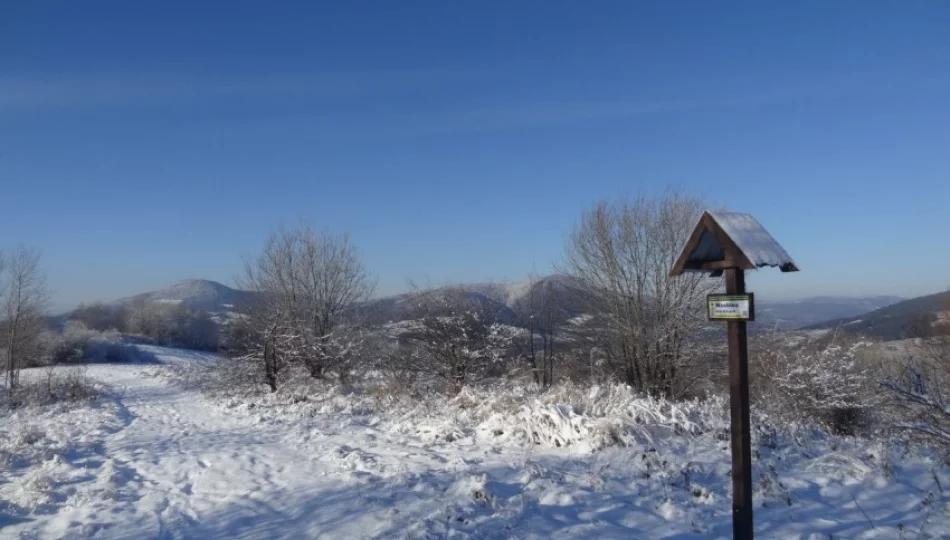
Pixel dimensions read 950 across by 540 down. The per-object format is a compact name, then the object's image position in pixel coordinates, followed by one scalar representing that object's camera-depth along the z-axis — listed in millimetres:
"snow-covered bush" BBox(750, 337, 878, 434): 11156
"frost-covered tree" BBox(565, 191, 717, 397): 15188
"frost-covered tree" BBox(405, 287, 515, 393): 15258
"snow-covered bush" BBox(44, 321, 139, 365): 34906
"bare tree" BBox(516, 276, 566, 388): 17281
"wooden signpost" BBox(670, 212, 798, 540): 4578
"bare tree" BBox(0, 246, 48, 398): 22875
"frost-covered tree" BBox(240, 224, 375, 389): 18703
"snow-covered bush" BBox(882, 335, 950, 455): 5840
